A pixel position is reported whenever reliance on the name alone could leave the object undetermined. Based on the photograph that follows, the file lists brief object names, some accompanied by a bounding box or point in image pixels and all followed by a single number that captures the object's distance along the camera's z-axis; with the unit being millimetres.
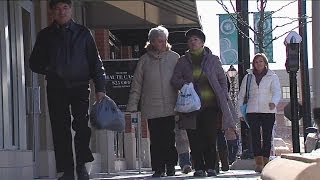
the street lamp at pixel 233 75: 30781
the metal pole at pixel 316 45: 12875
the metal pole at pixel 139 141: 13380
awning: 17750
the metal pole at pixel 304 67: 19495
